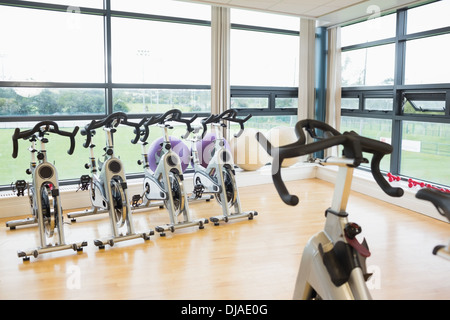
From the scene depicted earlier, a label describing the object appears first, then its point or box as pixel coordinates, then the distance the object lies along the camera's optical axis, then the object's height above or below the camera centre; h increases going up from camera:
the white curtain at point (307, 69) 5.99 +0.73
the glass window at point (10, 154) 4.74 -0.52
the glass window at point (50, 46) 4.71 +0.92
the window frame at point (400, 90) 4.53 +0.33
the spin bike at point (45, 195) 3.23 -0.64
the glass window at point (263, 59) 5.89 +0.89
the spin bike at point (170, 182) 3.76 -0.63
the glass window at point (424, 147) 4.83 -0.39
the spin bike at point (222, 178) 4.03 -0.64
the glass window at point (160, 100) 5.27 +0.23
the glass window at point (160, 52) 5.23 +0.90
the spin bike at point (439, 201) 1.09 -0.25
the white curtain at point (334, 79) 5.91 +0.57
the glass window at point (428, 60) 4.61 +0.67
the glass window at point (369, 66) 5.33 +0.72
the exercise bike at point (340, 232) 1.16 -0.37
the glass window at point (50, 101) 4.62 +0.19
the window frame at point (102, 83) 4.58 +0.42
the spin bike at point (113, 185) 3.47 -0.61
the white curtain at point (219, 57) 5.34 +0.81
